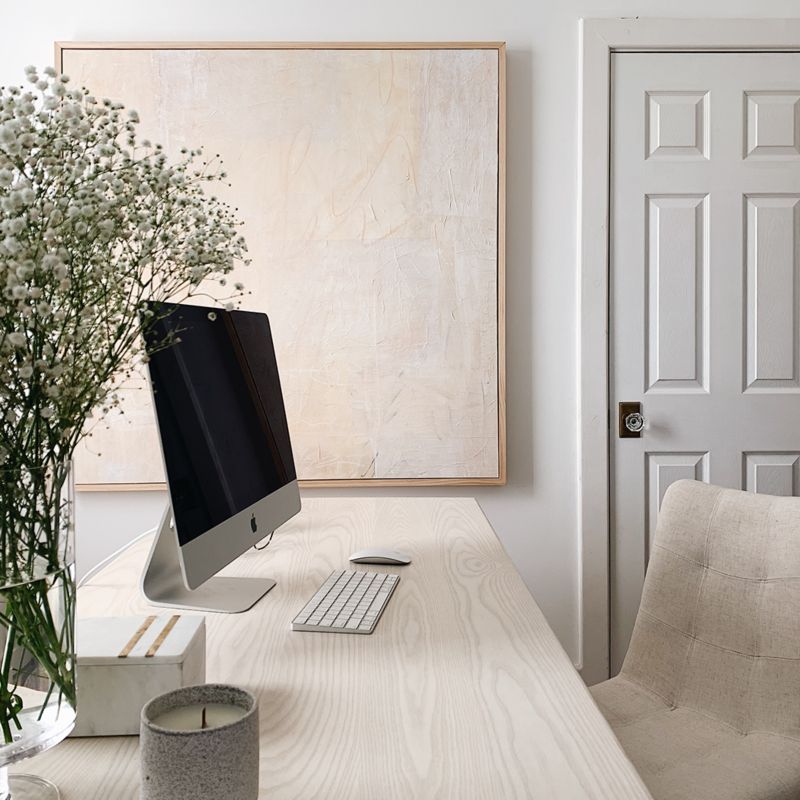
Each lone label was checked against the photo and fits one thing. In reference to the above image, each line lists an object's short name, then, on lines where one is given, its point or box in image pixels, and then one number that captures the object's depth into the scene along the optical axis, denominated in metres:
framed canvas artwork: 2.42
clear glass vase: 0.66
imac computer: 1.06
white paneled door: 2.47
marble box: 0.80
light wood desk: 0.72
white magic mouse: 1.44
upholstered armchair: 1.22
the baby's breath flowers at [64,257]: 0.62
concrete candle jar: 0.59
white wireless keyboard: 1.12
